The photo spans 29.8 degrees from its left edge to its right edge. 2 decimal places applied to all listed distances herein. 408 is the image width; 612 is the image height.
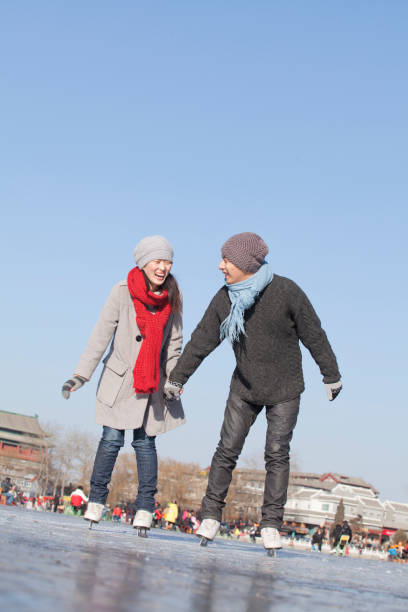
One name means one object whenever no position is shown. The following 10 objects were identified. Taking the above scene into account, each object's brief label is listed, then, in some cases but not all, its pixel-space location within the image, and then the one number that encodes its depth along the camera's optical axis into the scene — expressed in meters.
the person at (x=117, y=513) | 33.12
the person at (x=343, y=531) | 16.80
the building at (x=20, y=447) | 96.44
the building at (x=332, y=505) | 118.50
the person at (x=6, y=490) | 26.53
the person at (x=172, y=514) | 18.00
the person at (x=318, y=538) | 26.97
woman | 4.99
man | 4.72
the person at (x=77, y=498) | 18.16
